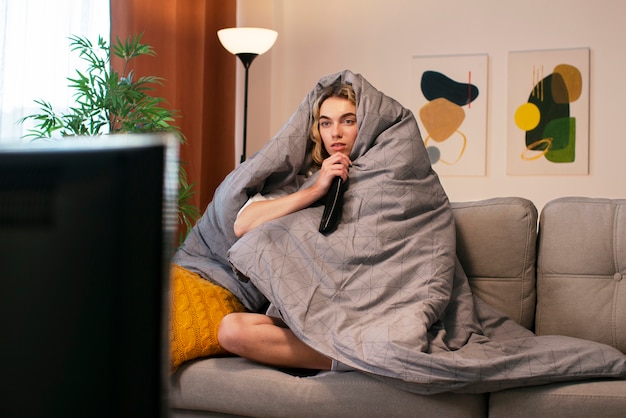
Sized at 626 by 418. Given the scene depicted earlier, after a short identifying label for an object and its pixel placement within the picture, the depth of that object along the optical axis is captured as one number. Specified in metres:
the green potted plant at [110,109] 3.03
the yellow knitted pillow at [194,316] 2.11
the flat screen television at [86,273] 0.45
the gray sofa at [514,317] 1.90
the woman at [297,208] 2.10
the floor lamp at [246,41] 4.18
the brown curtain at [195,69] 3.86
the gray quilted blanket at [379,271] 1.90
